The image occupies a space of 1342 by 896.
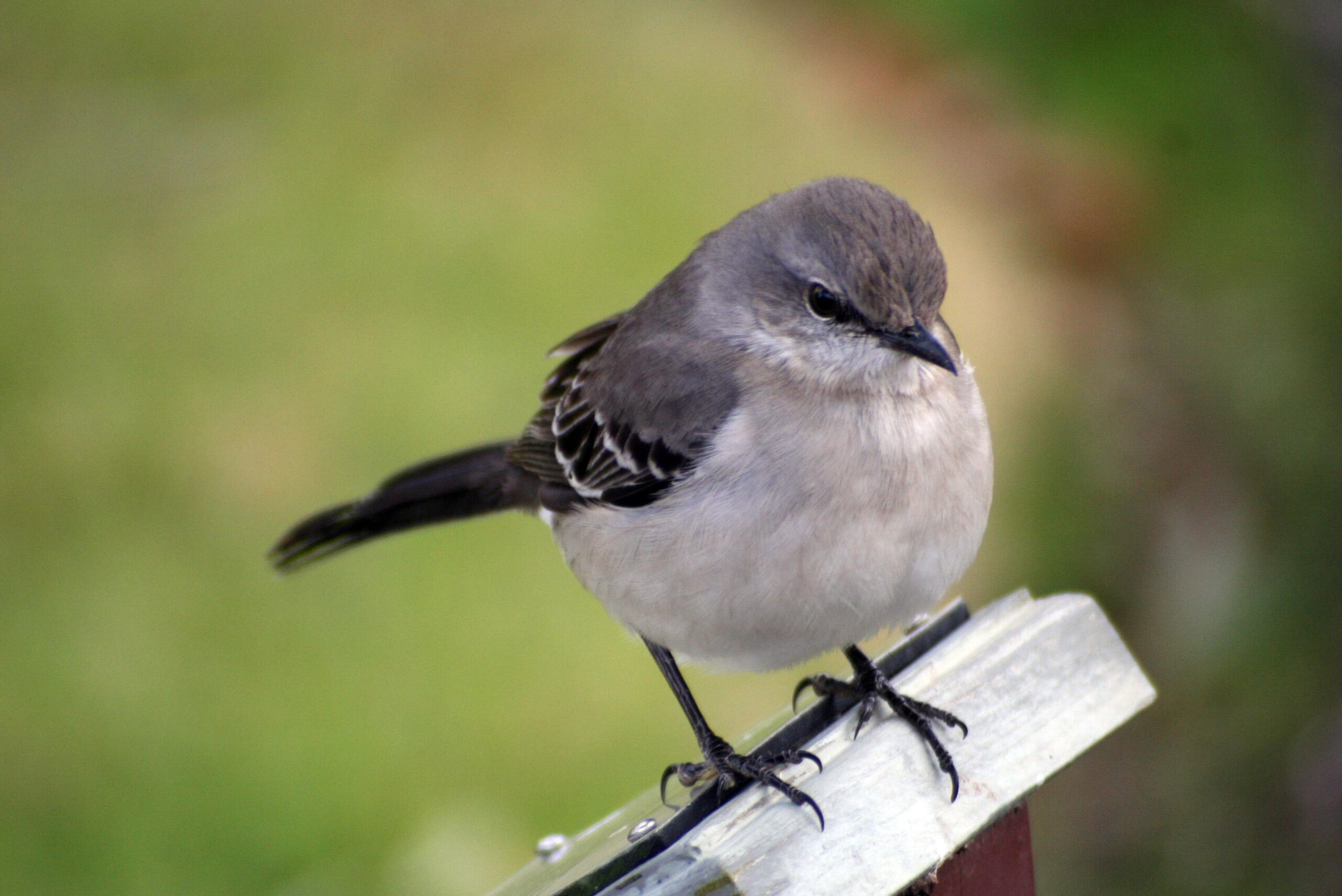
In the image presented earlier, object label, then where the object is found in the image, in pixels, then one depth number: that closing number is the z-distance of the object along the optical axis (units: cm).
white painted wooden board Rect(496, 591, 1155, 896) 451
